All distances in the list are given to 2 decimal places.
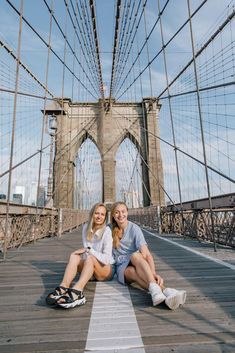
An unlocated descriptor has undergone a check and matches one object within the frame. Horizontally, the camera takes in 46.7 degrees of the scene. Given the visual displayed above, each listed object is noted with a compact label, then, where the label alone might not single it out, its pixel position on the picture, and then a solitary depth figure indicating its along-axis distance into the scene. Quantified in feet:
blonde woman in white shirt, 5.75
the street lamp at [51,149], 48.23
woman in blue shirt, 5.35
